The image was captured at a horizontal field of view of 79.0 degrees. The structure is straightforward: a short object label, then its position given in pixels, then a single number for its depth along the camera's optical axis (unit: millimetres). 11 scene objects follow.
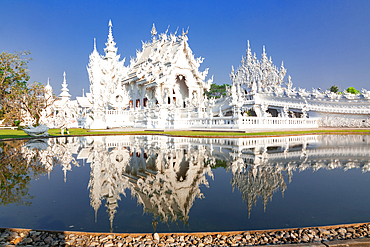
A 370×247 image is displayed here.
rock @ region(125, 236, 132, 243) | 2434
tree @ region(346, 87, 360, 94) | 73562
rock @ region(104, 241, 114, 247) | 2348
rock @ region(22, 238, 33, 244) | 2425
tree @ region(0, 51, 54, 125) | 27906
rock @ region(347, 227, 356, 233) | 2596
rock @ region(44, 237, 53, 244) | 2429
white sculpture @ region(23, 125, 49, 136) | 17117
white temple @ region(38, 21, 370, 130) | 24344
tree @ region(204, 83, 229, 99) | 56288
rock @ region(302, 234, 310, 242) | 2436
